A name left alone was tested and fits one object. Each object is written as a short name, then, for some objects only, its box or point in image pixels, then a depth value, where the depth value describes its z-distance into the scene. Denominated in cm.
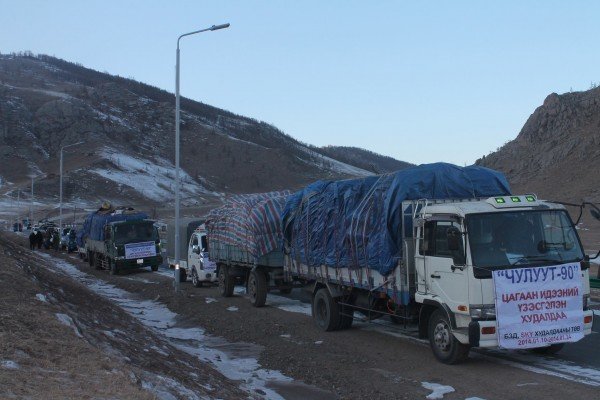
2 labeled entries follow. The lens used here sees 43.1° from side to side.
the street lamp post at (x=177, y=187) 2272
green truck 3388
